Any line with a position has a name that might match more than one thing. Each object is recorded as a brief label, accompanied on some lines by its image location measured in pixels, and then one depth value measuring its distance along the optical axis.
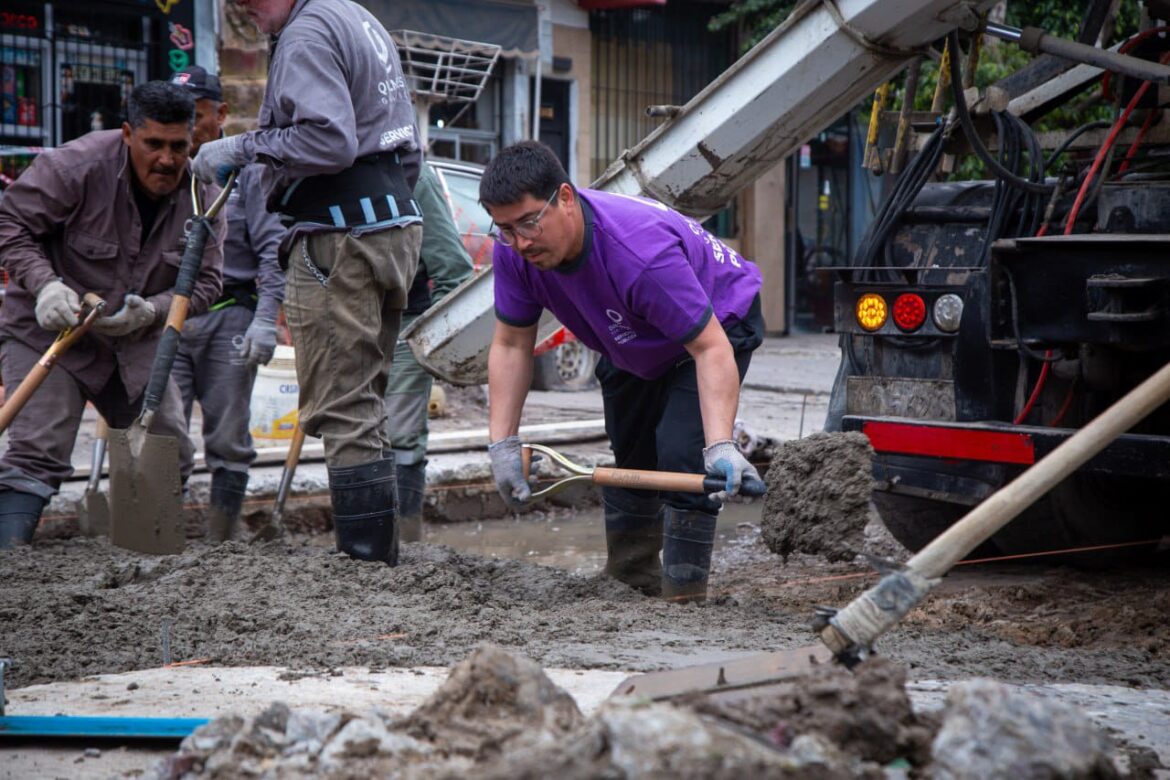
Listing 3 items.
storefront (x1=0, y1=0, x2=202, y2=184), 10.51
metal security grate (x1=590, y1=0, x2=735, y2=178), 16.11
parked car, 9.81
